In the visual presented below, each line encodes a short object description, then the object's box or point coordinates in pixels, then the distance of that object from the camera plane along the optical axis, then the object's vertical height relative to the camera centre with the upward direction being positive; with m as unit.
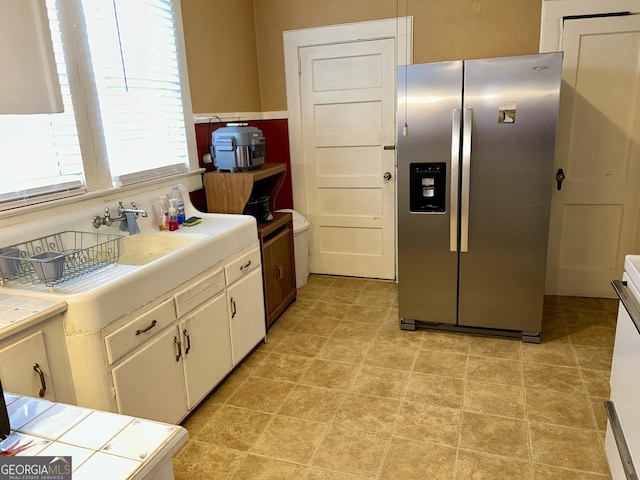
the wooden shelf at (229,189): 3.08 -0.38
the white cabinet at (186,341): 1.89 -0.96
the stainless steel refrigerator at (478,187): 2.70 -0.40
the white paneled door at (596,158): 3.28 -0.31
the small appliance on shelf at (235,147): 3.06 -0.11
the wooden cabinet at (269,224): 3.10 -0.65
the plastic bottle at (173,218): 2.72 -0.48
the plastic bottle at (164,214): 2.73 -0.46
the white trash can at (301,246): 3.97 -0.99
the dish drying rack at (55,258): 1.75 -0.49
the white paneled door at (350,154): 3.85 -0.24
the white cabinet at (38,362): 1.50 -0.73
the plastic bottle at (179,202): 2.80 -0.41
